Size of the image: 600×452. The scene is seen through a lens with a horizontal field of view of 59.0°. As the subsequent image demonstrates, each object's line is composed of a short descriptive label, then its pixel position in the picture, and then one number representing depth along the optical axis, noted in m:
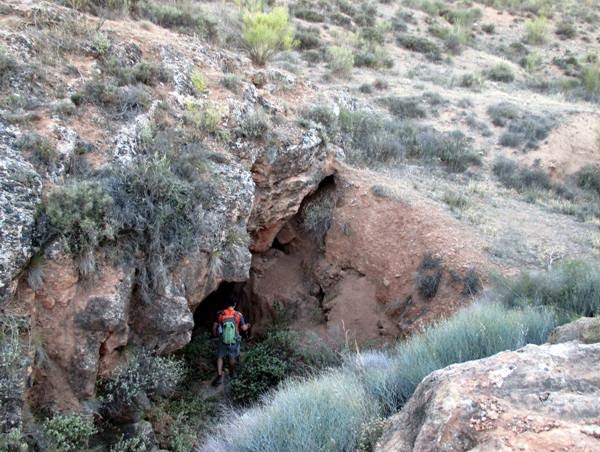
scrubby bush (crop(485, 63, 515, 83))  18.78
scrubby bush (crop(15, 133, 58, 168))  5.87
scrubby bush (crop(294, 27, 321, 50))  16.94
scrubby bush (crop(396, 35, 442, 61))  19.75
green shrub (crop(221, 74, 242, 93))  8.78
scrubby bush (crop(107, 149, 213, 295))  6.16
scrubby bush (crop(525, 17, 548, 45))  23.23
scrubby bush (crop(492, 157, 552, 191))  12.70
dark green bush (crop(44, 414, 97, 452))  4.98
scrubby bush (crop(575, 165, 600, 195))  13.43
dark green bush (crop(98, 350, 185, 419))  5.98
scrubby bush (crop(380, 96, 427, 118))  14.59
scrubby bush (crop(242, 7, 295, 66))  12.07
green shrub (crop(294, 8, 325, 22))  19.05
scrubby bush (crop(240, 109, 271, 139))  8.23
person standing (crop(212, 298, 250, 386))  8.04
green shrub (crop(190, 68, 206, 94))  8.38
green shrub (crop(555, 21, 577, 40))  23.95
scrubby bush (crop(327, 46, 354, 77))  15.56
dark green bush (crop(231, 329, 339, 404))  7.77
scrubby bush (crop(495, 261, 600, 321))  6.31
